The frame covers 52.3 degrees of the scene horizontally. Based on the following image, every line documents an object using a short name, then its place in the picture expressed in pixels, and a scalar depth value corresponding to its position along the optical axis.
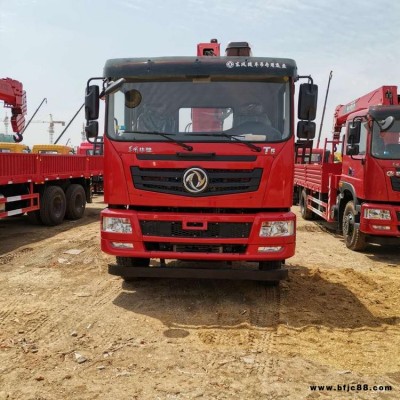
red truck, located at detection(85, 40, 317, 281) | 4.16
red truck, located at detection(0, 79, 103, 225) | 8.27
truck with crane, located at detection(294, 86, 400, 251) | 6.68
